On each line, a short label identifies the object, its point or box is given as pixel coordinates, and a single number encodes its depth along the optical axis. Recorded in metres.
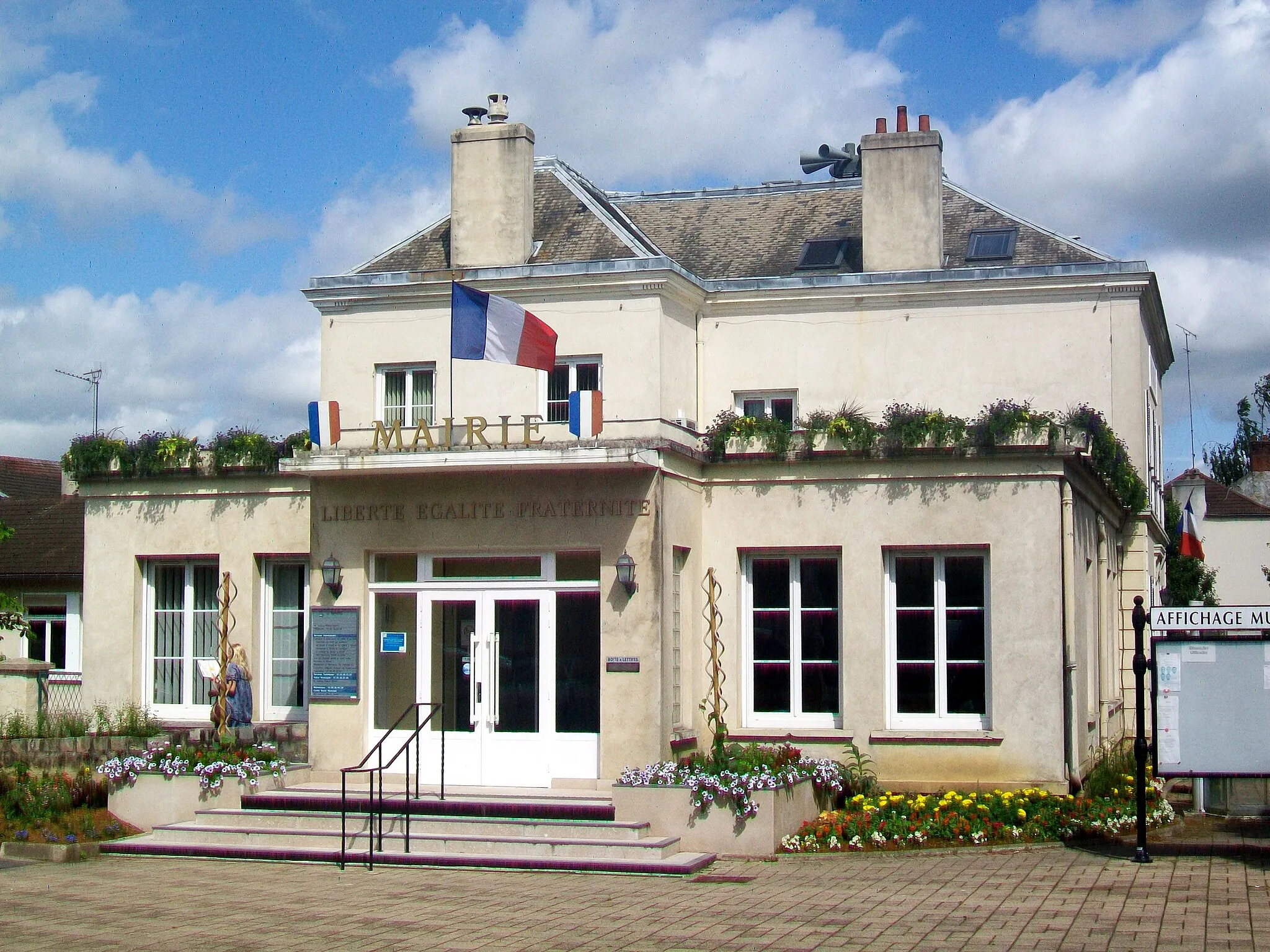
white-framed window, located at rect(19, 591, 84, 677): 26.11
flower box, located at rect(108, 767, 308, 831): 15.33
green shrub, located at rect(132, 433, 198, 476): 18.88
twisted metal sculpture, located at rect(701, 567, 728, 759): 16.25
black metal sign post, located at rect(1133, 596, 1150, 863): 12.74
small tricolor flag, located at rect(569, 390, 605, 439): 15.70
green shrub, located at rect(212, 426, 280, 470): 18.53
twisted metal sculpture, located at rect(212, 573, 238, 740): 16.77
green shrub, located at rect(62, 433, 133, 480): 19.17
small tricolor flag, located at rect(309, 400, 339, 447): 16.58
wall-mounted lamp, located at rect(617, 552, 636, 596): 15.40
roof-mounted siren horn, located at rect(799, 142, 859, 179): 24.58
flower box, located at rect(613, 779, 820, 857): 13.75
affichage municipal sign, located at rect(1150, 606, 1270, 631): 13.21
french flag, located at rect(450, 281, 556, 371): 15.77
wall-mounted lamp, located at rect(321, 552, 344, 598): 16.42
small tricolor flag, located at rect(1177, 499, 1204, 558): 24.33
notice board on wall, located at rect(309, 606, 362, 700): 16.28
